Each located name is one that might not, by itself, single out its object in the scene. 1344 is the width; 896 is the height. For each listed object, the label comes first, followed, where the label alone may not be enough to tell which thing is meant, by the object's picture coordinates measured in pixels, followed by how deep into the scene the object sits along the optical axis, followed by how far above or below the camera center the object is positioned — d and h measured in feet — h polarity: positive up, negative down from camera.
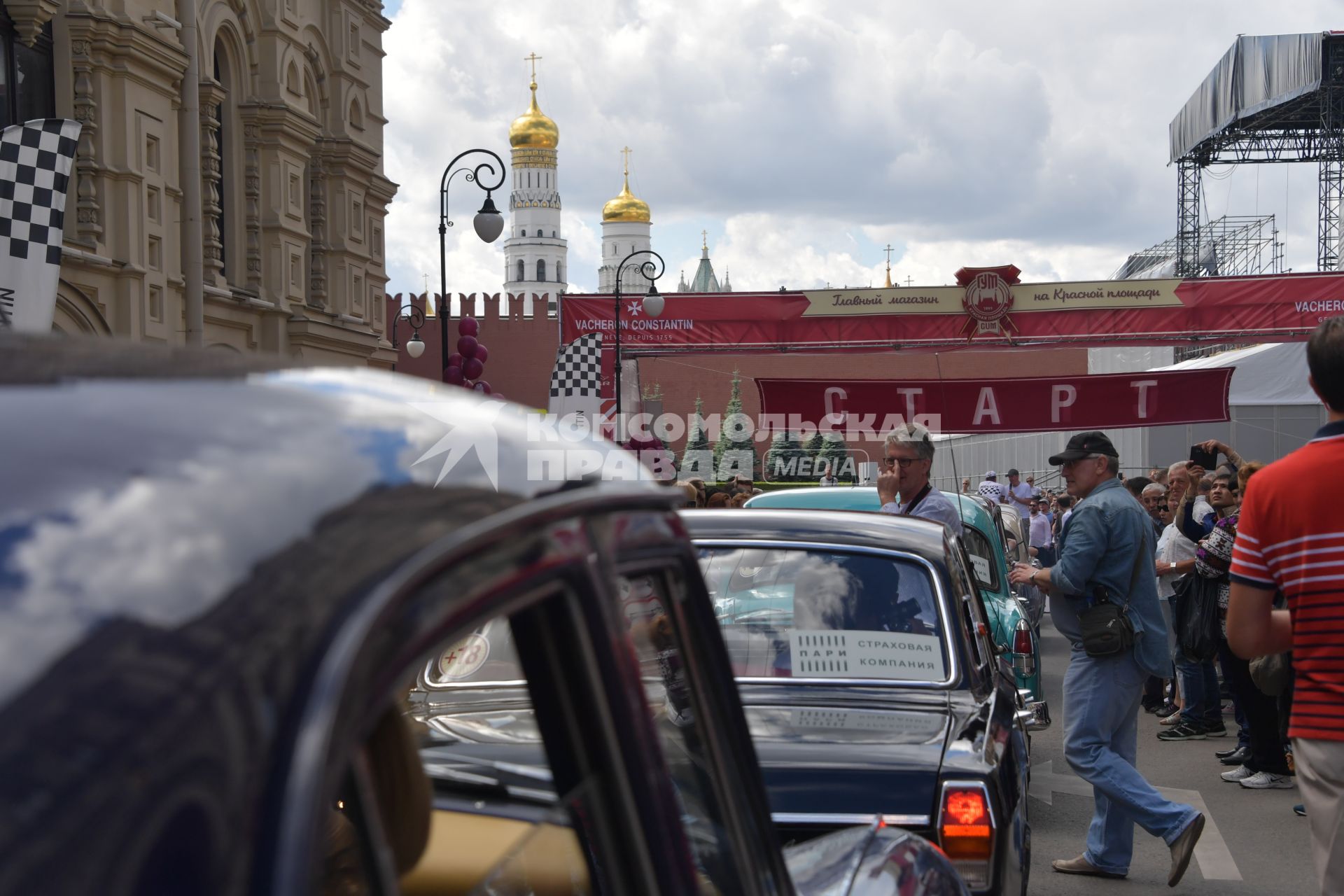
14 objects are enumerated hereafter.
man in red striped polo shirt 11.50 -1.32
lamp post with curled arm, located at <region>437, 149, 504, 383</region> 66.95 +9.50
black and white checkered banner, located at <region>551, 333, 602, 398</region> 77.92 +3.02
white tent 78.54 +2.37
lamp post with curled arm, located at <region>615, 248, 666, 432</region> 96.22 +8.65
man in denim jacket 19.70 -3.03
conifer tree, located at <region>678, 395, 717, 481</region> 159.55 -4.55
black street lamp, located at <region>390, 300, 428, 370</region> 95.55 +5.32
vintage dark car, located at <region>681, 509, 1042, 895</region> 12.69 -2.85
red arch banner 108.58 +8.15
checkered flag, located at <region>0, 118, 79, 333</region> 29.19 +4.41
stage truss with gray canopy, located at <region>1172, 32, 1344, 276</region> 144.77 +32.76
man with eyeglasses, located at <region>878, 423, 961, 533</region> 24.86 -0.93
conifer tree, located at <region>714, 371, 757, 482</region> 96.73 -2.42
